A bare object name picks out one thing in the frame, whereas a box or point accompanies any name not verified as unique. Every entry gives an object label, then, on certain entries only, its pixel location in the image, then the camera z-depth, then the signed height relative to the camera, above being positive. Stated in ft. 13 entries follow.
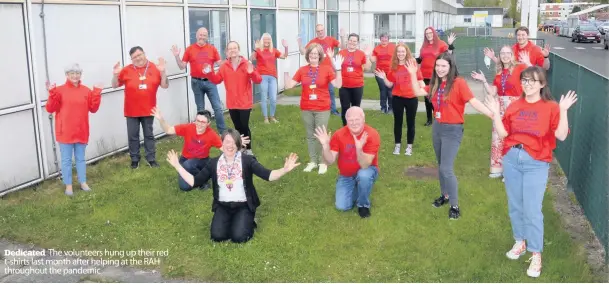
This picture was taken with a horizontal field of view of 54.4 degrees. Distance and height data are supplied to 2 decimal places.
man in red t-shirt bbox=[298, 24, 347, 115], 40.93 -0.22
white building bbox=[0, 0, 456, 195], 24.48 -0.42
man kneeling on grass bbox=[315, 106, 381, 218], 20.67 -4.24
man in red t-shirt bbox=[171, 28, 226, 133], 33.99 -1.30
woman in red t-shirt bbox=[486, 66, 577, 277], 15.93 -2.92
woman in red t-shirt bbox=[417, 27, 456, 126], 34.04 -0.76
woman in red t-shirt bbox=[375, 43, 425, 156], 29.48 -2.75
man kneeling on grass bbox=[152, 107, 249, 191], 23.63 -4.04
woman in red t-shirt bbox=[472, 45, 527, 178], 24.49 -1.84
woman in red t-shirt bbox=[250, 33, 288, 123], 39.19 -2.05
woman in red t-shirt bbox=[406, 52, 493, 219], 20.74 -2.67
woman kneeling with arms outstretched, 19.03 -4.71
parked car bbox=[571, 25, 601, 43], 149.59 -0.05
